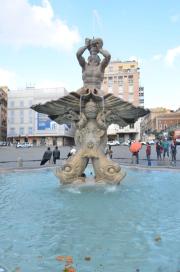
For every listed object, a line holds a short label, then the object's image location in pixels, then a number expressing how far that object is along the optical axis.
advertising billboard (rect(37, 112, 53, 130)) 82.81
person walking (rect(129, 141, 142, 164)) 18.69
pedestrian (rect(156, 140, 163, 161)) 22.60
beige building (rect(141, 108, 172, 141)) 137.75
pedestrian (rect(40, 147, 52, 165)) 17.44
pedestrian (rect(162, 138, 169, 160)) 23.41
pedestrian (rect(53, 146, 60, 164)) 18.55
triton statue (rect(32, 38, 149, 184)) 9.45
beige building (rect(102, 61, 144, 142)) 91.62
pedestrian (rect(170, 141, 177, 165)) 19.71
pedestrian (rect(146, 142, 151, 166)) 18.33
